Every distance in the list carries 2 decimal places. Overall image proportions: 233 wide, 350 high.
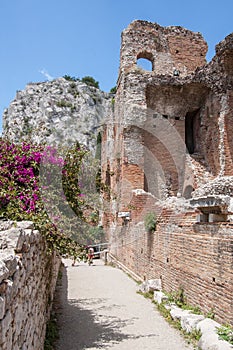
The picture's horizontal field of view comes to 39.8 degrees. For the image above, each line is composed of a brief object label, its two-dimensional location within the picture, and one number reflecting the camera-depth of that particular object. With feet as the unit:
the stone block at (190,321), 18.07
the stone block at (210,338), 14.14
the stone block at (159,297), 24.93
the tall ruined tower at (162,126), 45.19
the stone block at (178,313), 20.16
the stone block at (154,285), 28.58
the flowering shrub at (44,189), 15.84
